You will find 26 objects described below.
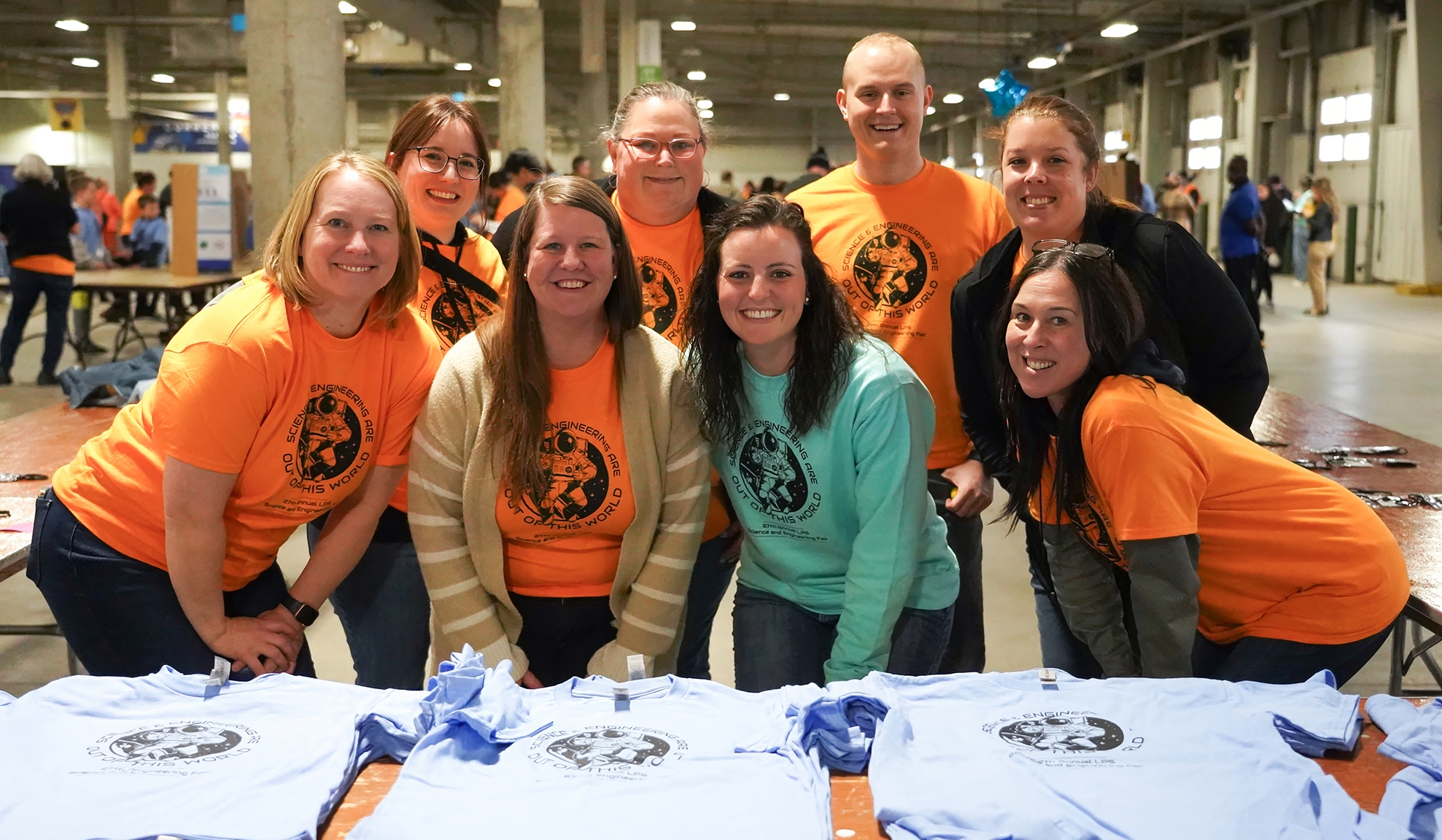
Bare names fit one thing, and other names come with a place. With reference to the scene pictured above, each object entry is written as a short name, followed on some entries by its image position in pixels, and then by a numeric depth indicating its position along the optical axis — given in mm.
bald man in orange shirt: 2836
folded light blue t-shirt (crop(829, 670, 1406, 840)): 1400
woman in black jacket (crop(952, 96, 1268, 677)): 2445
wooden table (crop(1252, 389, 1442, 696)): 2352
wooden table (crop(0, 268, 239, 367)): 8953
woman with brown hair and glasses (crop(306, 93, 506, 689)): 2545
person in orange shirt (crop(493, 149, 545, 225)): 8484
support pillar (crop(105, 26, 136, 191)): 21016
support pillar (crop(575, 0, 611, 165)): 16828
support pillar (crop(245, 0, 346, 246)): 7148
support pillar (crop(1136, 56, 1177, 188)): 22922
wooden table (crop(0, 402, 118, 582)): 2980
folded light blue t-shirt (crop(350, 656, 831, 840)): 1409
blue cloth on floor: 4582
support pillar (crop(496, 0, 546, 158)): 14320
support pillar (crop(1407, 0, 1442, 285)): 14609
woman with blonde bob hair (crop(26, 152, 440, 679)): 2047
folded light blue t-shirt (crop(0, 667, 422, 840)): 1392
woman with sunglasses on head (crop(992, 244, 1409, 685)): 1988
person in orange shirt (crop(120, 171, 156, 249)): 13281
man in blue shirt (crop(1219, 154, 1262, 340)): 10844
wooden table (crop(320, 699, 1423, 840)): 1454
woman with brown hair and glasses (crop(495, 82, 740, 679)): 2646
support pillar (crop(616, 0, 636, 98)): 17141
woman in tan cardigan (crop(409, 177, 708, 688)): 2221
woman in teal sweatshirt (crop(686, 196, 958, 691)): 2234
